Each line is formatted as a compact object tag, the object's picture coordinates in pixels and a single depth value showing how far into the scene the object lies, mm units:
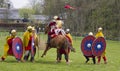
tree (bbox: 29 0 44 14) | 121562
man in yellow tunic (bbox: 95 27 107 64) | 17452
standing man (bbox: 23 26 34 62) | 16484
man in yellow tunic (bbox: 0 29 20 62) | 16188
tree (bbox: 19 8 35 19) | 105750
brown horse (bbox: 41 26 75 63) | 16156
